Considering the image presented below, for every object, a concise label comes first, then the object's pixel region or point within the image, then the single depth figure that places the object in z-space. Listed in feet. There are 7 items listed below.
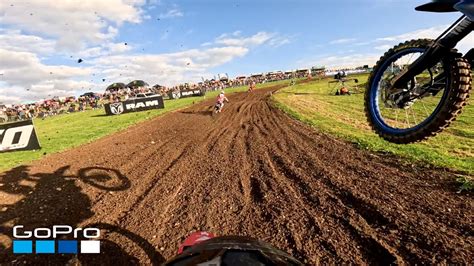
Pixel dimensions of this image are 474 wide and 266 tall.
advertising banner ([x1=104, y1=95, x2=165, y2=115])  94.43
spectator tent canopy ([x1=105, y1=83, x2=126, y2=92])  171.88
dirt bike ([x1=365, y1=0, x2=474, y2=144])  10.03
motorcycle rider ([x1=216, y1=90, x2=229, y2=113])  73.20
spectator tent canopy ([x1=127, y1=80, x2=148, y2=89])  174.93
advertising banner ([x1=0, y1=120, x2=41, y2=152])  47.47
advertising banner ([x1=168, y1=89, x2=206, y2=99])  149.07
